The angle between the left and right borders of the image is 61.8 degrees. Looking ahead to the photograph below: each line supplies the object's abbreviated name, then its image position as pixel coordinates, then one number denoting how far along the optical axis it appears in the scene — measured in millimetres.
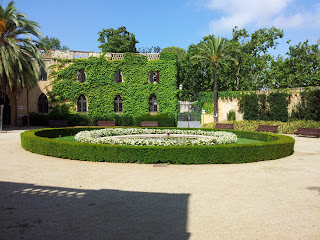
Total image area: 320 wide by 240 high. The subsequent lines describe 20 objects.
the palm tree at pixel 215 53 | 31328
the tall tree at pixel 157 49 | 57062
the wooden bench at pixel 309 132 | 19195
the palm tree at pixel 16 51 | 23141
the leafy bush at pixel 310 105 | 24031
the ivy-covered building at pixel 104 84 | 31125
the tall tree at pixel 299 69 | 37281
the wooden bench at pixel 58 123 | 26291
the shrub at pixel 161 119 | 28188
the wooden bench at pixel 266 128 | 21153
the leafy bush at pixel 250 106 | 28994
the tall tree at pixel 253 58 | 38219
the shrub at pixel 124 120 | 29922
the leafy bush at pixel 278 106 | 26547
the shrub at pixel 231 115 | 31000
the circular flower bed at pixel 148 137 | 11538
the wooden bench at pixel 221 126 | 24042
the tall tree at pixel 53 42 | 63875
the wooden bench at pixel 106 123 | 25262
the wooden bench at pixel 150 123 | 26078
